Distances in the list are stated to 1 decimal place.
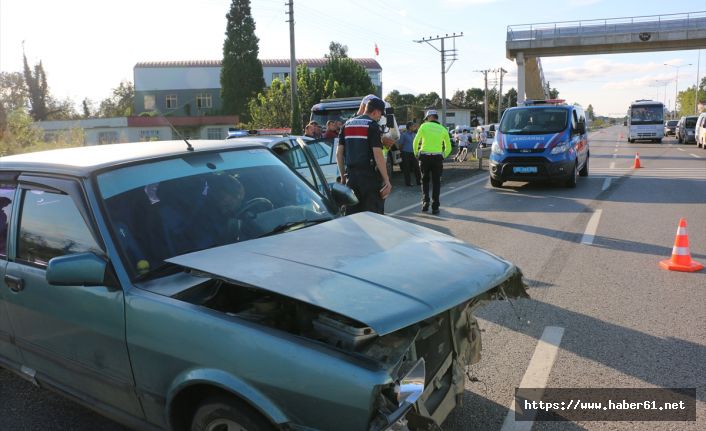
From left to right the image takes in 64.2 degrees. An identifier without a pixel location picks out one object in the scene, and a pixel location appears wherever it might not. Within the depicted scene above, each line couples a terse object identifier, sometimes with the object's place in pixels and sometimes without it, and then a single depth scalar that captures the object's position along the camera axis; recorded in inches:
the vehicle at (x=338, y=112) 689.6
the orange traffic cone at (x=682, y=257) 243.9
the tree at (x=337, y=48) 3902.1
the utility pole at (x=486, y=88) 2851.9
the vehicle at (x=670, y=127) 2205.5
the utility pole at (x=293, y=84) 1175.0
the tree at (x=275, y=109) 1470.2
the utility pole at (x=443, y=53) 2066.9
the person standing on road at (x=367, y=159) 240.1
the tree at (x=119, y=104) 2396.0
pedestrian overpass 1683.1
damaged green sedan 86.3
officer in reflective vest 406.6
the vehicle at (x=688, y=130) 1398.9
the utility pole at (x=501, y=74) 3079.7
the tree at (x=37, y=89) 3009.4
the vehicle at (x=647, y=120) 1438.2
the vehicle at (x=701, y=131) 1163.3
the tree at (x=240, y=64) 2554.1
